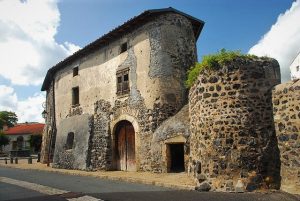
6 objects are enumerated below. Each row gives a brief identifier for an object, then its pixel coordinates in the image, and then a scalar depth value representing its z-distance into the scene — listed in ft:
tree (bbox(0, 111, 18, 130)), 148.77
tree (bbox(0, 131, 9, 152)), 107.40
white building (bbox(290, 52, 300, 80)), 70.04
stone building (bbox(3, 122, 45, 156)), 120.14
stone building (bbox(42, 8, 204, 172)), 33.24
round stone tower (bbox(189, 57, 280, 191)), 20.41
